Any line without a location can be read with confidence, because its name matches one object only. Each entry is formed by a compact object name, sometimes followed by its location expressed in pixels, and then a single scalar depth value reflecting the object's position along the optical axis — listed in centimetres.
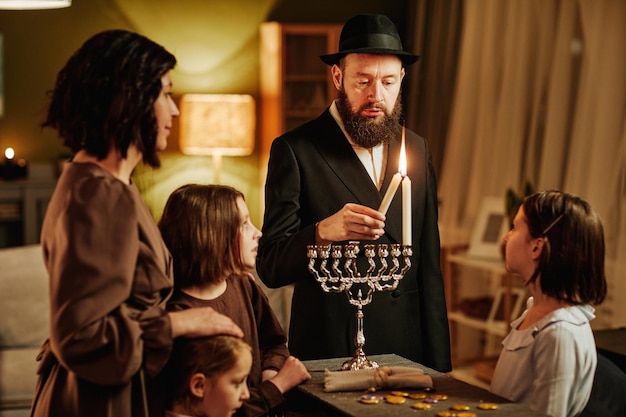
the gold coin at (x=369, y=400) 283
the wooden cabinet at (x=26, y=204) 840
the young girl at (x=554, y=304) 293
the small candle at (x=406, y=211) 297
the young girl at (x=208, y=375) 287
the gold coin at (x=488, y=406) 279
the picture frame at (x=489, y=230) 694
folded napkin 293
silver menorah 315
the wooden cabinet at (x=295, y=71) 870
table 276
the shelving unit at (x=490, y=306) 659
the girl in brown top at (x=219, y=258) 306
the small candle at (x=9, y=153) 839
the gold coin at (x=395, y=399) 284
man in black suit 355
